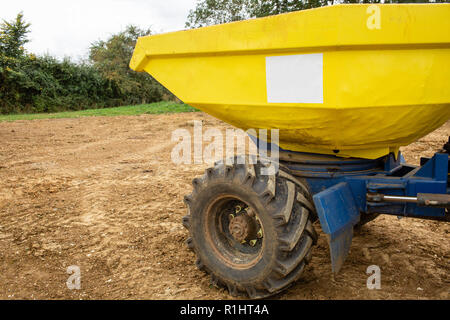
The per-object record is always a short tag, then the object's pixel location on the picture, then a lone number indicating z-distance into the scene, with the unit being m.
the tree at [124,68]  22.62
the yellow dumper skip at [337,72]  1.79
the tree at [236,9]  15.03
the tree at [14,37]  18.19
